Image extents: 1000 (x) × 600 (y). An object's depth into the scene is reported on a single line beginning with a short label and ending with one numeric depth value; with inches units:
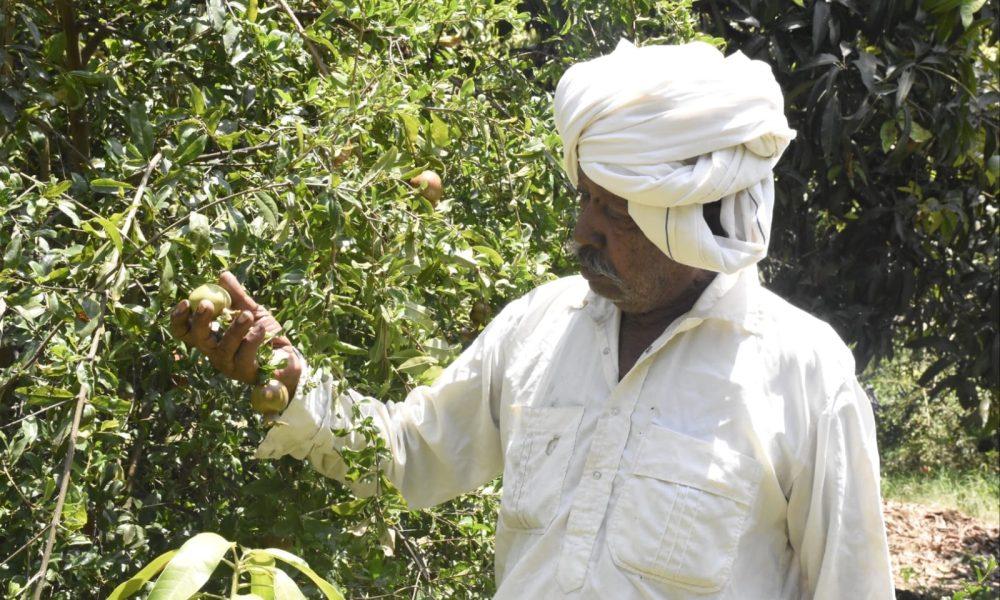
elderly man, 70.7
